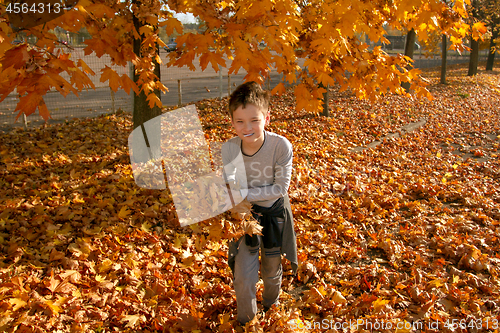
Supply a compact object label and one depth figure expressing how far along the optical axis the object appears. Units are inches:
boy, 83.4
